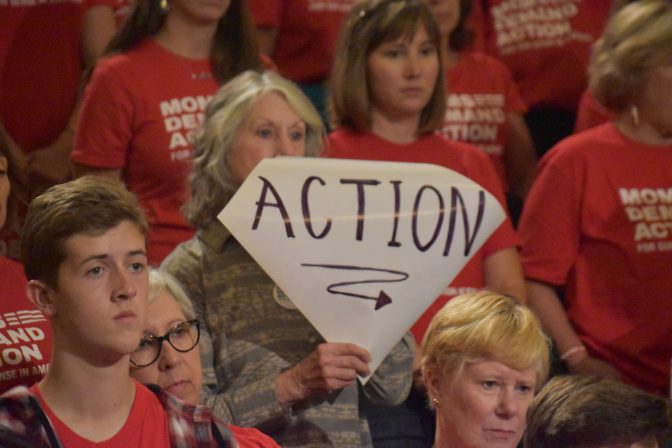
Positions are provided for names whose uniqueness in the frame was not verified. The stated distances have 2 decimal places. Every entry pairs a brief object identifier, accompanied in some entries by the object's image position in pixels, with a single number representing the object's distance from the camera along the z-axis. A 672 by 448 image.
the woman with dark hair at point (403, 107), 8.56
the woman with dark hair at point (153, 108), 8.62
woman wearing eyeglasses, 6.14
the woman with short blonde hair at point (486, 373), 6.36
